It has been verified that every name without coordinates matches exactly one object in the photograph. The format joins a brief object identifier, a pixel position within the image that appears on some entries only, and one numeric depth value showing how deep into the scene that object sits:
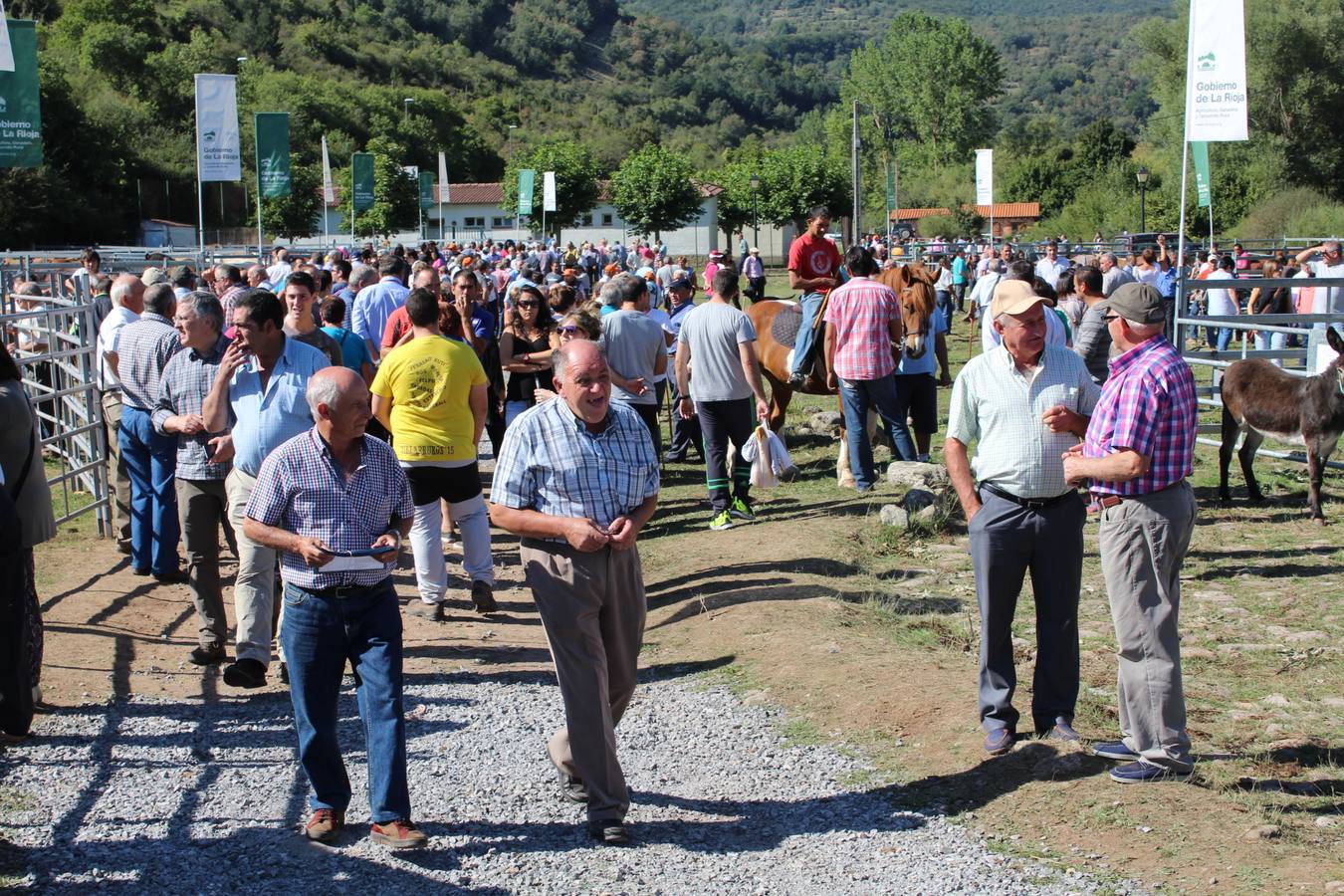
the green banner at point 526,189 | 40.94
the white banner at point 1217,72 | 14.87
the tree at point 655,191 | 73.75
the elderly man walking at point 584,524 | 4.68
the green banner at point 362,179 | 38.47
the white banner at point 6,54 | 12.91
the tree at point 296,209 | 60.12
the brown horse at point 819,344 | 11.64
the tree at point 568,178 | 76.81
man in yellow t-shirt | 7.43
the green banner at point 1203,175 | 23.16
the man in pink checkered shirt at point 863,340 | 10.45
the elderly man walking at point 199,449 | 6.66
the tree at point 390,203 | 64.28
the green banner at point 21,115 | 13.43
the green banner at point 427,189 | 62.41
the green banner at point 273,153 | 24.53
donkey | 9.95
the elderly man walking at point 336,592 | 4.75
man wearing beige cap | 5.12
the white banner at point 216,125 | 21.00
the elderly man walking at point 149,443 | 8.05
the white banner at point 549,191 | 37.47
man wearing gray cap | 4.83
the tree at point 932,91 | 119.19
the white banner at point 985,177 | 34.09
